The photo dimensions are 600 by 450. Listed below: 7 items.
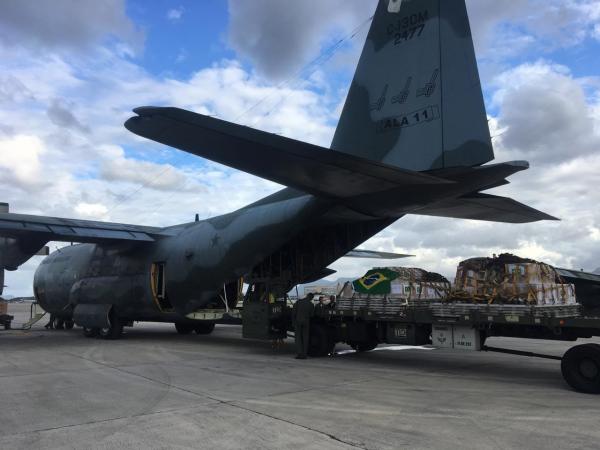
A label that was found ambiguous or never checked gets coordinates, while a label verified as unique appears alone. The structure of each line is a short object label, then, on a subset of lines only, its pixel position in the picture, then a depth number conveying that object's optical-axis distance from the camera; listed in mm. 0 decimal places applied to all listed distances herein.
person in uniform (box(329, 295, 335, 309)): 12810
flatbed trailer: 8508
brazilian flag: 11398
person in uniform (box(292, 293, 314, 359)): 12836
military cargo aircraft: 9117
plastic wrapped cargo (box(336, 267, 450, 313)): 11141
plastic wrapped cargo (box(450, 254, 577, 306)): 9492
